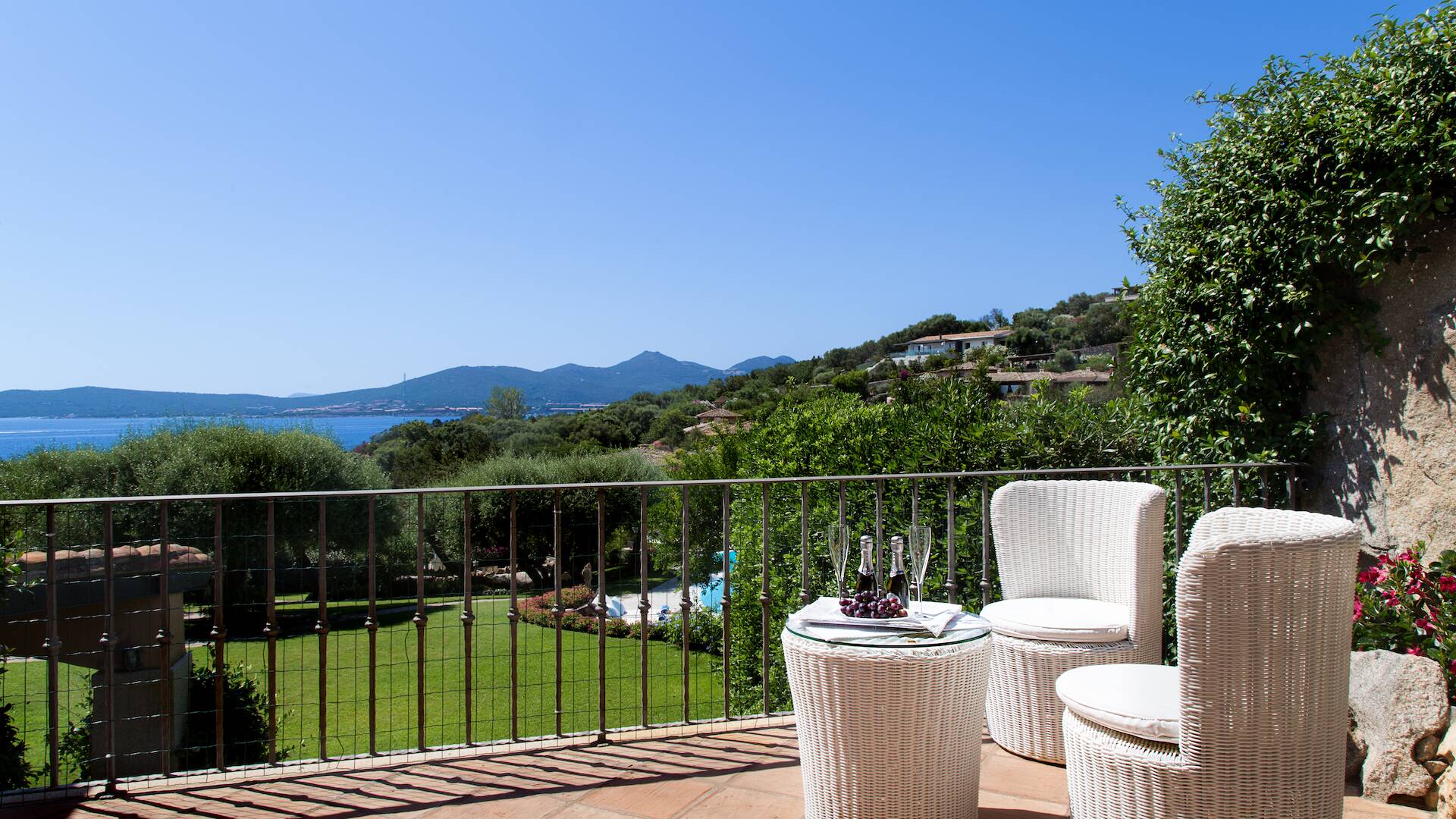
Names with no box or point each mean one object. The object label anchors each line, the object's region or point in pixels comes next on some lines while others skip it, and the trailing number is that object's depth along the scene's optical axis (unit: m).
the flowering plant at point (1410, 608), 3.00
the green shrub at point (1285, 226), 3.24
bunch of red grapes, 2.40
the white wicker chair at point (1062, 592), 2.92
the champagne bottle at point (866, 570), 2.56
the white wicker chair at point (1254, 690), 1.75
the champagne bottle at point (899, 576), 2.56
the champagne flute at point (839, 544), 2.66
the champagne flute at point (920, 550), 2.58
